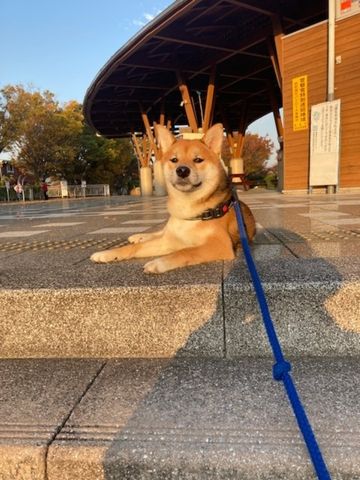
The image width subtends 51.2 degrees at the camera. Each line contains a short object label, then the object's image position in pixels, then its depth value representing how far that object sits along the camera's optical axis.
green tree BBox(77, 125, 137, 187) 41.97
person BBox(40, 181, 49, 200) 34.41
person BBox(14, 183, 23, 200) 33.31
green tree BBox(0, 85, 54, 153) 31.55
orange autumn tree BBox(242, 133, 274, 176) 37.38
